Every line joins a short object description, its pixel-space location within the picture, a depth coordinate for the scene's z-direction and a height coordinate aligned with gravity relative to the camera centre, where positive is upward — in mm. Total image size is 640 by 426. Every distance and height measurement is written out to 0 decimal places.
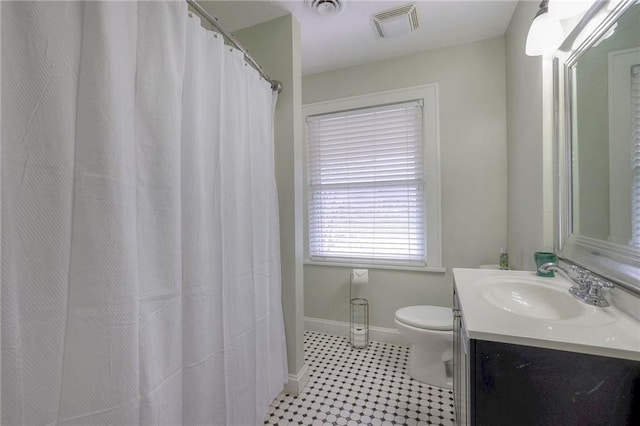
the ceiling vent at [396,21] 1636 +1258
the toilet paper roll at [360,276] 2156 -569
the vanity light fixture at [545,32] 1111 +764
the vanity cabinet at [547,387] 600 -456
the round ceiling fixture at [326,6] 1545 +1250
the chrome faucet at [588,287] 834 -286
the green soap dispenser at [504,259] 1828 -385
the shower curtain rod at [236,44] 1037 +826
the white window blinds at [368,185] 2160 +211
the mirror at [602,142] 808 +232
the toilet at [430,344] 1615 -887
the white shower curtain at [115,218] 538 -12
